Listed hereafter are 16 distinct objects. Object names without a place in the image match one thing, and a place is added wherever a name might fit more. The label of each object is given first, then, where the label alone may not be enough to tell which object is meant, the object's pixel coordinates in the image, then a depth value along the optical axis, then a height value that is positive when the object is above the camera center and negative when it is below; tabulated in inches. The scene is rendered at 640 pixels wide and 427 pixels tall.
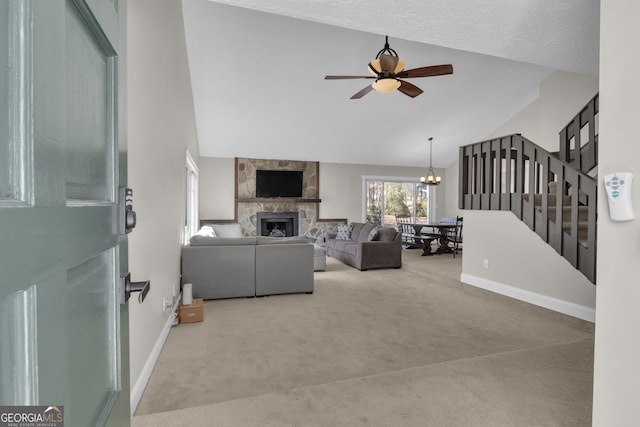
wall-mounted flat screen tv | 330.6 +25.3
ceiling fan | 137.4 +60.9
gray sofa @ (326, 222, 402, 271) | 237.2 -30.3
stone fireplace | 328.5 +4.4
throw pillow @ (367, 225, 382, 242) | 248.7 -19.2
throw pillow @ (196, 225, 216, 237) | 208.6 -15.5
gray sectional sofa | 160.2 -29.2
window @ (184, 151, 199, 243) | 217.6 +5.9
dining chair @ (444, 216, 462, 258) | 306.9 -27.8
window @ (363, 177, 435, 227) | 380.8 +11.4
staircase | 125.1 +10.3
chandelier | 318.0 +28.3
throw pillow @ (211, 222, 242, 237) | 266.3 -18.1
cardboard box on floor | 130.8 -42.2
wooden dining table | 308.5 -27.4
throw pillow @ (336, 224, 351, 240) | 289.5 -21.1
